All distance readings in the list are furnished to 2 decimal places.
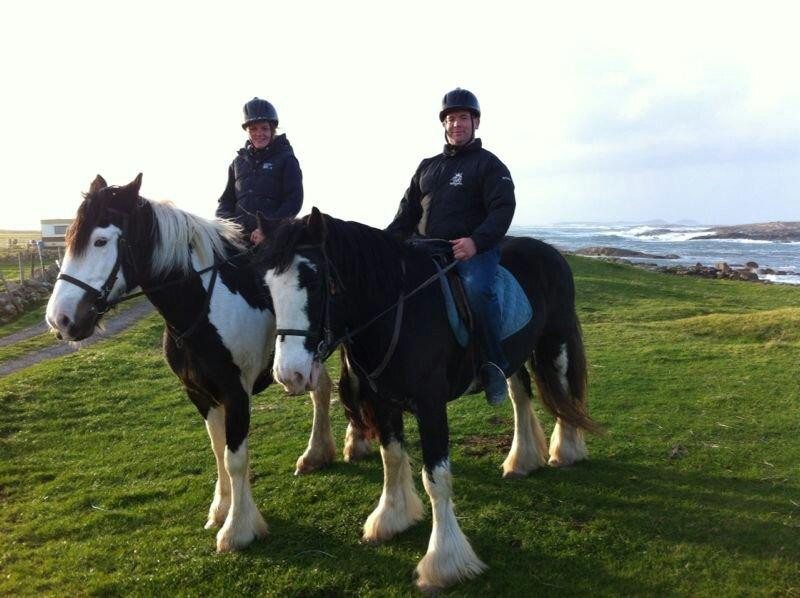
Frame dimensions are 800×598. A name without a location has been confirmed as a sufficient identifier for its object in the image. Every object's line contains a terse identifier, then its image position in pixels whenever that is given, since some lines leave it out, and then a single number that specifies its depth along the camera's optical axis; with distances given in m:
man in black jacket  3.88
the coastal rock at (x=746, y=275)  29.31
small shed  41.21
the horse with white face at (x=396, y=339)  2.96
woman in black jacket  5.07
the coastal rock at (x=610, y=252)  48.00
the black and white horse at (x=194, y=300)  3.47
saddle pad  4.14
